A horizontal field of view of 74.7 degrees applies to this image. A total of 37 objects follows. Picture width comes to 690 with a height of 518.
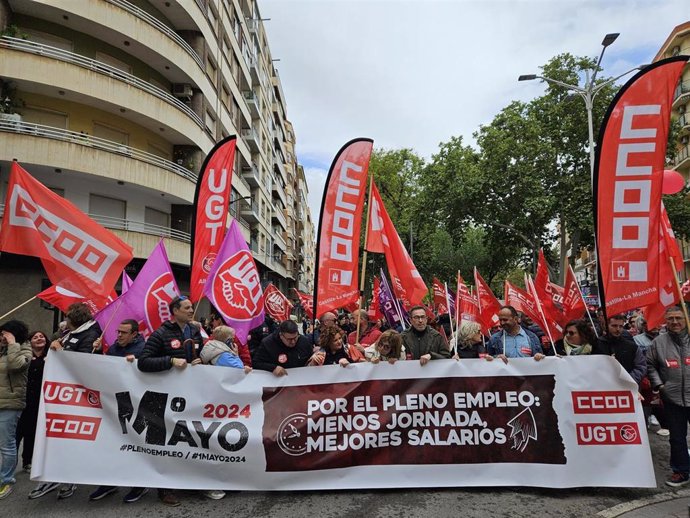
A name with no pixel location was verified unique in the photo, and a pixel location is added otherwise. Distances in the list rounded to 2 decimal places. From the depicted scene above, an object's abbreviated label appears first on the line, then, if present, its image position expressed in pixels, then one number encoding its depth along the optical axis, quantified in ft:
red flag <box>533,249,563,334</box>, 30.91
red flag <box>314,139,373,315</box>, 20.52
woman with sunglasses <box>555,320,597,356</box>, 15.89
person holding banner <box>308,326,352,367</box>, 16.56
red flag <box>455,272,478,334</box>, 34.96
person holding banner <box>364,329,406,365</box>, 15.58
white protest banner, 13.91
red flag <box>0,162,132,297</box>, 16.88
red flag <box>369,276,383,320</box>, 45.89
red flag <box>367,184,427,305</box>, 23.70
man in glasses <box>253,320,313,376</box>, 15.90
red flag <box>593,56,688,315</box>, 14.37
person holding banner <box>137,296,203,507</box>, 14.20
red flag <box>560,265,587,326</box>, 29.12
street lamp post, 59.62
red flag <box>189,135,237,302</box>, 22.08
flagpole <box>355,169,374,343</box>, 19.27
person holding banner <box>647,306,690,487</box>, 14.51
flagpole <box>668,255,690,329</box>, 13.73
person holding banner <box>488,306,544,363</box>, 17.44
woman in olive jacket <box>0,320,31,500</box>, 14.29
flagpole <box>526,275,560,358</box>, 17.26
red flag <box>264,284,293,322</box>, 41.06
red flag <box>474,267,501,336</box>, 33.39
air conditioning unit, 71.41
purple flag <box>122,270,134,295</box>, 23.16
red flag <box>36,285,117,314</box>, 17.11
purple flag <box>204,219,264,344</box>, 19.11
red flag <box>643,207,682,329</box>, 15.56
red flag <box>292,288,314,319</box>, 52.42
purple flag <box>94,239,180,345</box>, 17.44
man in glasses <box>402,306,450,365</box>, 16.29
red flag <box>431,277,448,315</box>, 44.75
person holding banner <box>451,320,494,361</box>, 18.95
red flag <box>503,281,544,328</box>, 29.99
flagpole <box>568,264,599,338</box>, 15.67
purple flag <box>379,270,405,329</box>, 33.09
